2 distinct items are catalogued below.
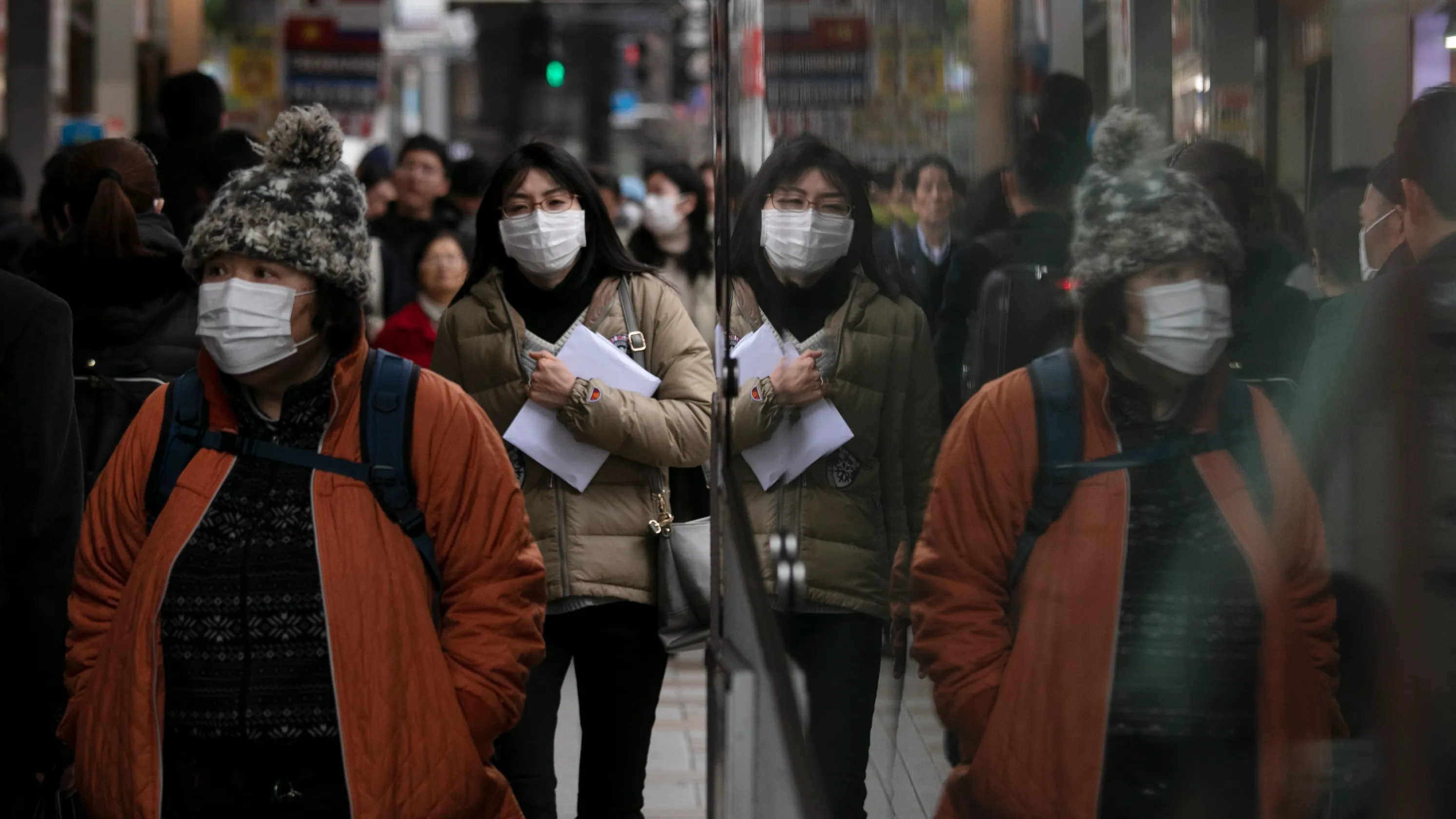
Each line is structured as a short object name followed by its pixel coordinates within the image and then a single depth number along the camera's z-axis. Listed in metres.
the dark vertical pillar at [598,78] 55.00
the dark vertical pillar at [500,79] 58.75
